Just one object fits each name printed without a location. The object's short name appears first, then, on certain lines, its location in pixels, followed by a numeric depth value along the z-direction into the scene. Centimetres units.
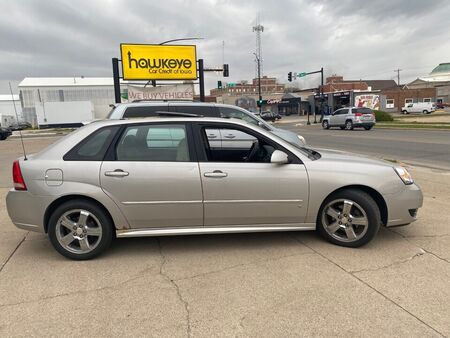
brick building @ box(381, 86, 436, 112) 6500
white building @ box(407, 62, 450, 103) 7406
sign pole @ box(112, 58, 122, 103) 1527
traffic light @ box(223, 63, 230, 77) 2507
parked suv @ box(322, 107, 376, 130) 2559
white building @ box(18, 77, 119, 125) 7125
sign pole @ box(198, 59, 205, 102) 1614
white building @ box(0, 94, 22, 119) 8284
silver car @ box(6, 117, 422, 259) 360
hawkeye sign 1638
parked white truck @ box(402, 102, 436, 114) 5149
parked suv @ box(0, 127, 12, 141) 2873
